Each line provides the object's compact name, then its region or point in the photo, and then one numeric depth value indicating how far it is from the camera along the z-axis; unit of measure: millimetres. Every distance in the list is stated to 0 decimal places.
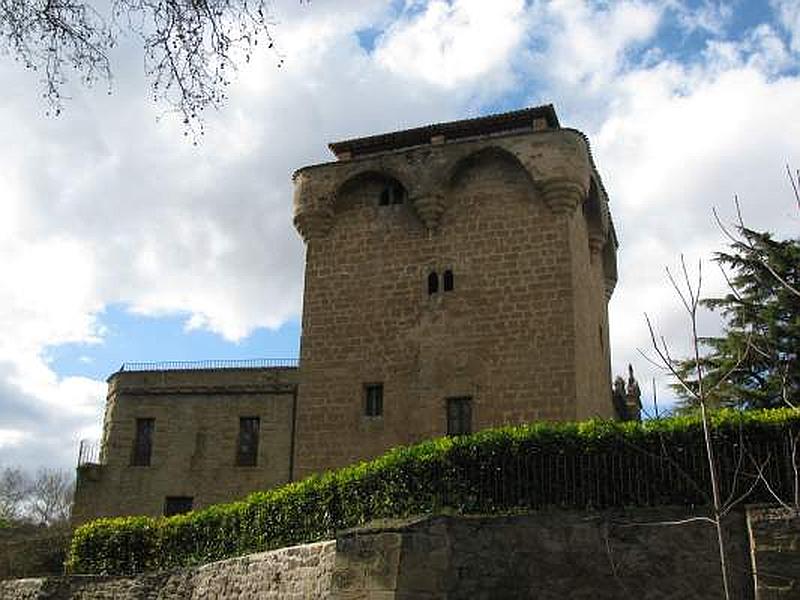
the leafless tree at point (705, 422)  8906
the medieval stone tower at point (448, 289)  20281
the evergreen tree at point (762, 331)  23344
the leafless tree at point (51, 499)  57469
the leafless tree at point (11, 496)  54612
